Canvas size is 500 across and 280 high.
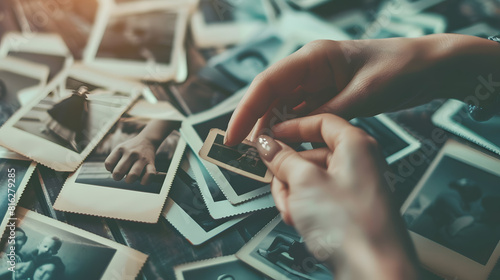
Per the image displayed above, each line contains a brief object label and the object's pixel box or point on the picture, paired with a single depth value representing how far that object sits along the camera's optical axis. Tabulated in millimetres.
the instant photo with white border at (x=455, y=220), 404
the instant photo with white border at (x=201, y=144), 421
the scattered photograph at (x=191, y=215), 414
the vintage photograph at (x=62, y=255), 397
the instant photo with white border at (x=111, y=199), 414
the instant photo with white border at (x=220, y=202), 418
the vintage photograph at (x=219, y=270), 399
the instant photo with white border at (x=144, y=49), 495
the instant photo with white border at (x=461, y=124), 445
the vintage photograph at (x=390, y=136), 444
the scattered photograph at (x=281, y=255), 399
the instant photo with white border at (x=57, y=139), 434
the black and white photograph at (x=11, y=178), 419
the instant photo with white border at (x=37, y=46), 506
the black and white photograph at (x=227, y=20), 520
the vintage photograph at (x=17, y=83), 473
